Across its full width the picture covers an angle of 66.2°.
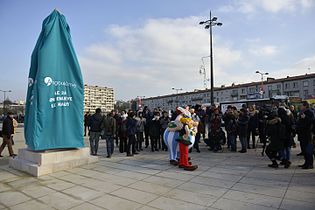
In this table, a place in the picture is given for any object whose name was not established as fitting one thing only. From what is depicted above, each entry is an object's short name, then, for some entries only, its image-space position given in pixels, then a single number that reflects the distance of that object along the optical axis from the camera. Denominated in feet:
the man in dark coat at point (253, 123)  35.86
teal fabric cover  23.24
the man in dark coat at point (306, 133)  22.77
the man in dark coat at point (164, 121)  35.06
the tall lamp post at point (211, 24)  58.67
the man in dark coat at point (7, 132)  31.01
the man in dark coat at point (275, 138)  23.32
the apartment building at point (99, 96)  307.99
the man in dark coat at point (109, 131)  29.96
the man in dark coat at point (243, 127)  32.30
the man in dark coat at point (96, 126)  30.94
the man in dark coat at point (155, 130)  34.68
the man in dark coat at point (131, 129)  30.89
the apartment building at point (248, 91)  177.25
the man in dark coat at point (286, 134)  23.86
